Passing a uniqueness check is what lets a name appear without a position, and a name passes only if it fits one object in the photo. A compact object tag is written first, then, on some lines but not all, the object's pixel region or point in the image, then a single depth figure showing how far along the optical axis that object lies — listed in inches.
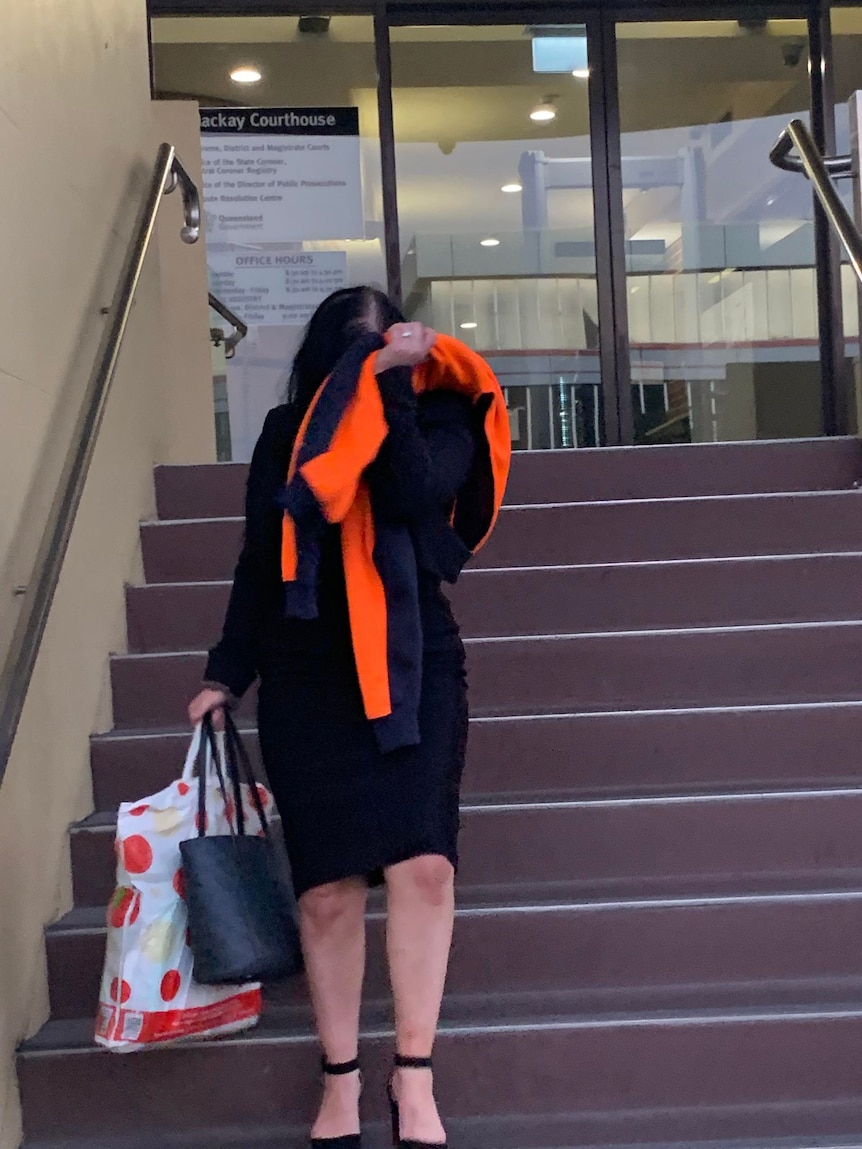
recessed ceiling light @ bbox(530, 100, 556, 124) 251.1
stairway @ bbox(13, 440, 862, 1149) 94.3
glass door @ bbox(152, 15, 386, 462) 244.5
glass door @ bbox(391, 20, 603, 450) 244.8
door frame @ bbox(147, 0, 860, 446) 230.2
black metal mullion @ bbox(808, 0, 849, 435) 231.5
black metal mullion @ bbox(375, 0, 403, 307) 230.2
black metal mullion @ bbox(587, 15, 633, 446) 232.4
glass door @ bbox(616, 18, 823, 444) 245.0
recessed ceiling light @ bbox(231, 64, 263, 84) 248.1
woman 80.7
